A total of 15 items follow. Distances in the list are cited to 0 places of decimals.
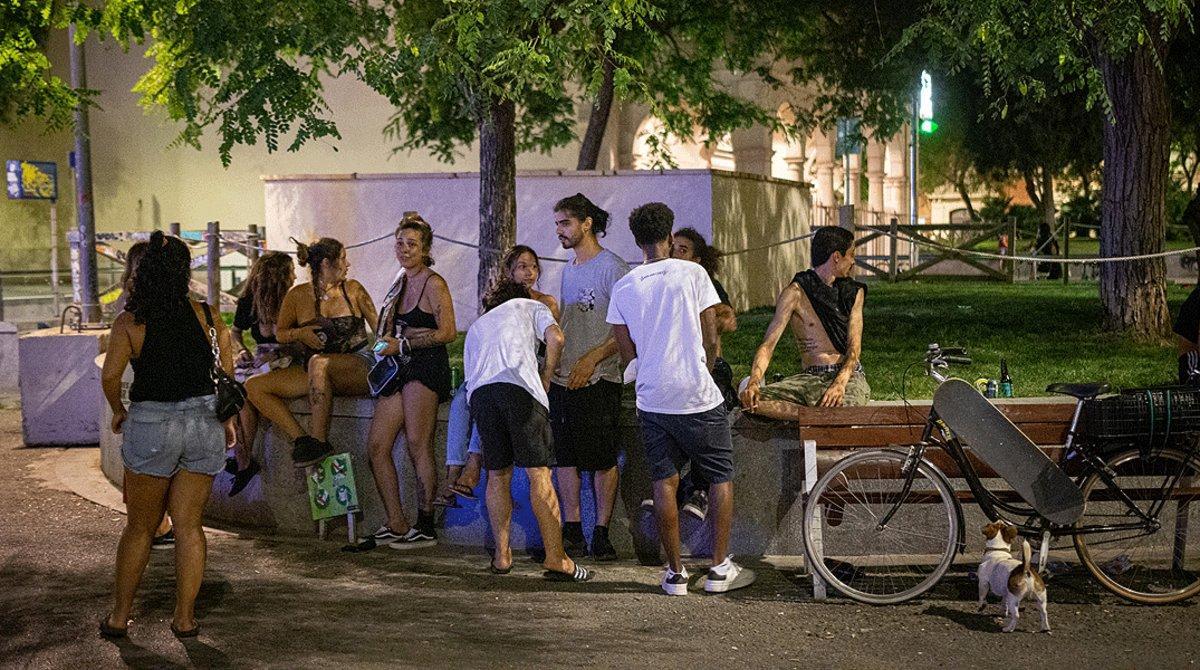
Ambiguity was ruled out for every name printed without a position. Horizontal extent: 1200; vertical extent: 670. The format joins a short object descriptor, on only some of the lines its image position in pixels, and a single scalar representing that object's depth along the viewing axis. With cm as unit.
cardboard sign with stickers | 805
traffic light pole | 3562
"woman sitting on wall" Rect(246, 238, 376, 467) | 810
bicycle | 655
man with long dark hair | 731
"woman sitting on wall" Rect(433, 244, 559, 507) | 731
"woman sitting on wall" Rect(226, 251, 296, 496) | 838
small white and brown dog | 606
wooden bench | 696
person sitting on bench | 715
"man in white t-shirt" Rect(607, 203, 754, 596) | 670
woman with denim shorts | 610
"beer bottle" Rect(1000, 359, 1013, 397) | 756
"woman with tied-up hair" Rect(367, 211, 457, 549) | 782
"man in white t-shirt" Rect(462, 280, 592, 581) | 713
